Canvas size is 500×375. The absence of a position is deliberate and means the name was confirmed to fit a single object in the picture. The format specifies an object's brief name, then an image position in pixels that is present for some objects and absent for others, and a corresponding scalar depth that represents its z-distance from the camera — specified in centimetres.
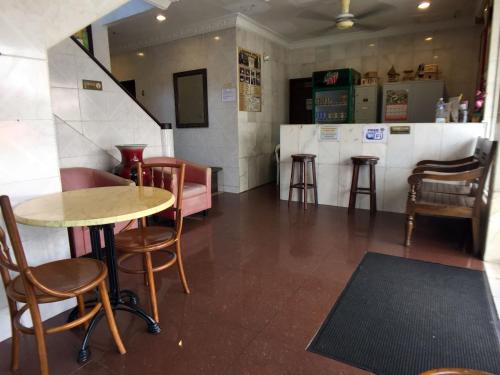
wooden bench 283
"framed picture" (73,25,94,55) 495
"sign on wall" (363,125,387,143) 425
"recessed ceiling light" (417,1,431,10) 473
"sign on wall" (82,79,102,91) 399
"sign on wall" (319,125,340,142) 457
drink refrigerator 600
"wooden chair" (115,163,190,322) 197
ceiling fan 446
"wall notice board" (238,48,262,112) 552
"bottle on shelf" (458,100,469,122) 381
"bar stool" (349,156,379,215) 414
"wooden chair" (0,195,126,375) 134
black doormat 168
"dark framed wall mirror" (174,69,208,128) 583
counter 389
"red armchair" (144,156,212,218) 395
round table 151
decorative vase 373
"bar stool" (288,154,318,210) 458
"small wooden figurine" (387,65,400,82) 593
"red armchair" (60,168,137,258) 281
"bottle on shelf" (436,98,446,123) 396
